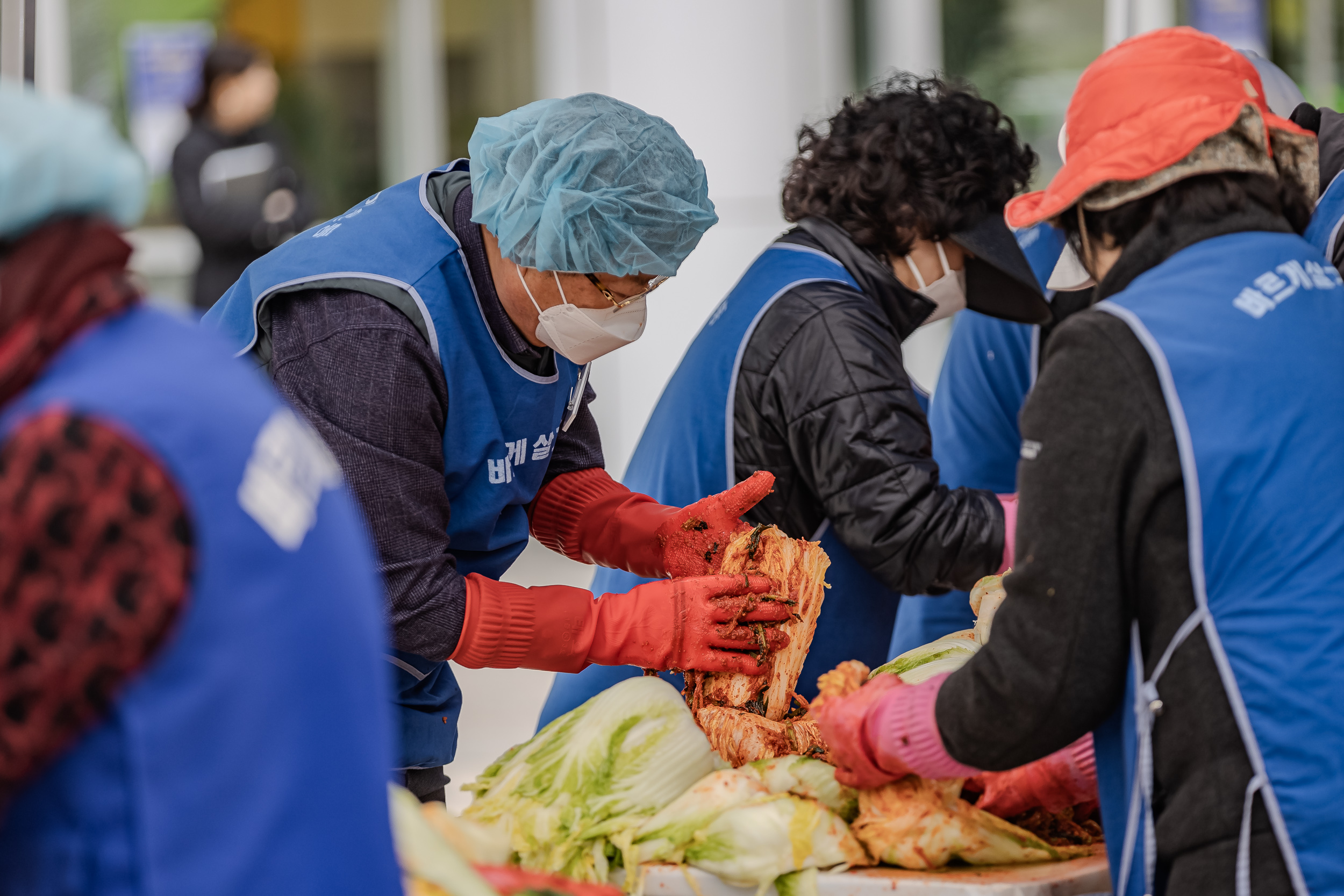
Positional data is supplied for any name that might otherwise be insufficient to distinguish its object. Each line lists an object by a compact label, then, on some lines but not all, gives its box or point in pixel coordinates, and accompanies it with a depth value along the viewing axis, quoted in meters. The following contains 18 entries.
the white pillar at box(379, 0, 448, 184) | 18.39
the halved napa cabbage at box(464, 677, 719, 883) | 4.34
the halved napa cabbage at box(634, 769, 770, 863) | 4.26
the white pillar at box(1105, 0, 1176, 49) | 14.49
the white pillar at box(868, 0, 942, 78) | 15.52
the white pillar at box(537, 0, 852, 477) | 12.48
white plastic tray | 3.99
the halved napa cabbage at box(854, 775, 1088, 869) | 4.13
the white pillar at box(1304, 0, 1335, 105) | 16.12
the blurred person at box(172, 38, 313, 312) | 14.30
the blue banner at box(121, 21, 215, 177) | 18.53
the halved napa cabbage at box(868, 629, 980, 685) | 4.72
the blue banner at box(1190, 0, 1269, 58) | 16.09
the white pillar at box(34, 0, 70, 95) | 17.70
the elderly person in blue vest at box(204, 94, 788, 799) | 4.58
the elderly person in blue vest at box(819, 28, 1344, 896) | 3.31
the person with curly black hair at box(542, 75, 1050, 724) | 5.45
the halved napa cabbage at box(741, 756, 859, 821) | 4.36
